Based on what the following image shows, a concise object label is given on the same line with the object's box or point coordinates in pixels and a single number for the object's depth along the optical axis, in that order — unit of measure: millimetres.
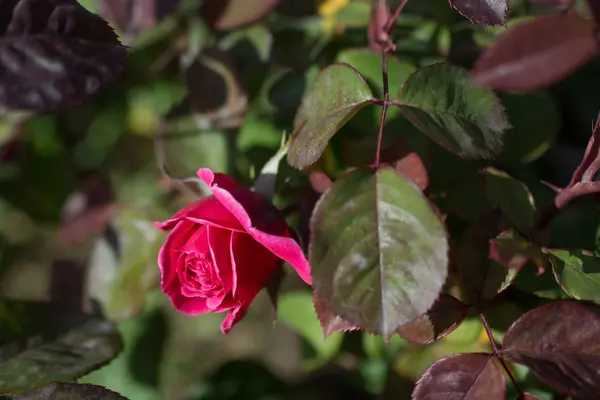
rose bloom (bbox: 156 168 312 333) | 599
